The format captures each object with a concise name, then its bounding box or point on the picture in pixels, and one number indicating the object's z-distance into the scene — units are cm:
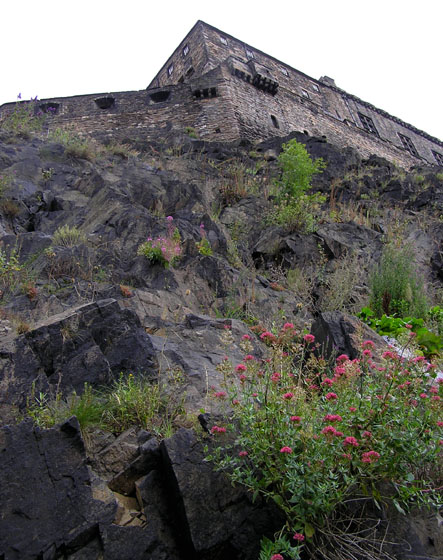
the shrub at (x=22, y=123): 1122
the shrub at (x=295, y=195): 816
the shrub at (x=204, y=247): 637
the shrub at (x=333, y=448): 216
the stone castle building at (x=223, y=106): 1611
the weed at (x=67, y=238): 624
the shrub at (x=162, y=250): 583
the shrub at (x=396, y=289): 600
